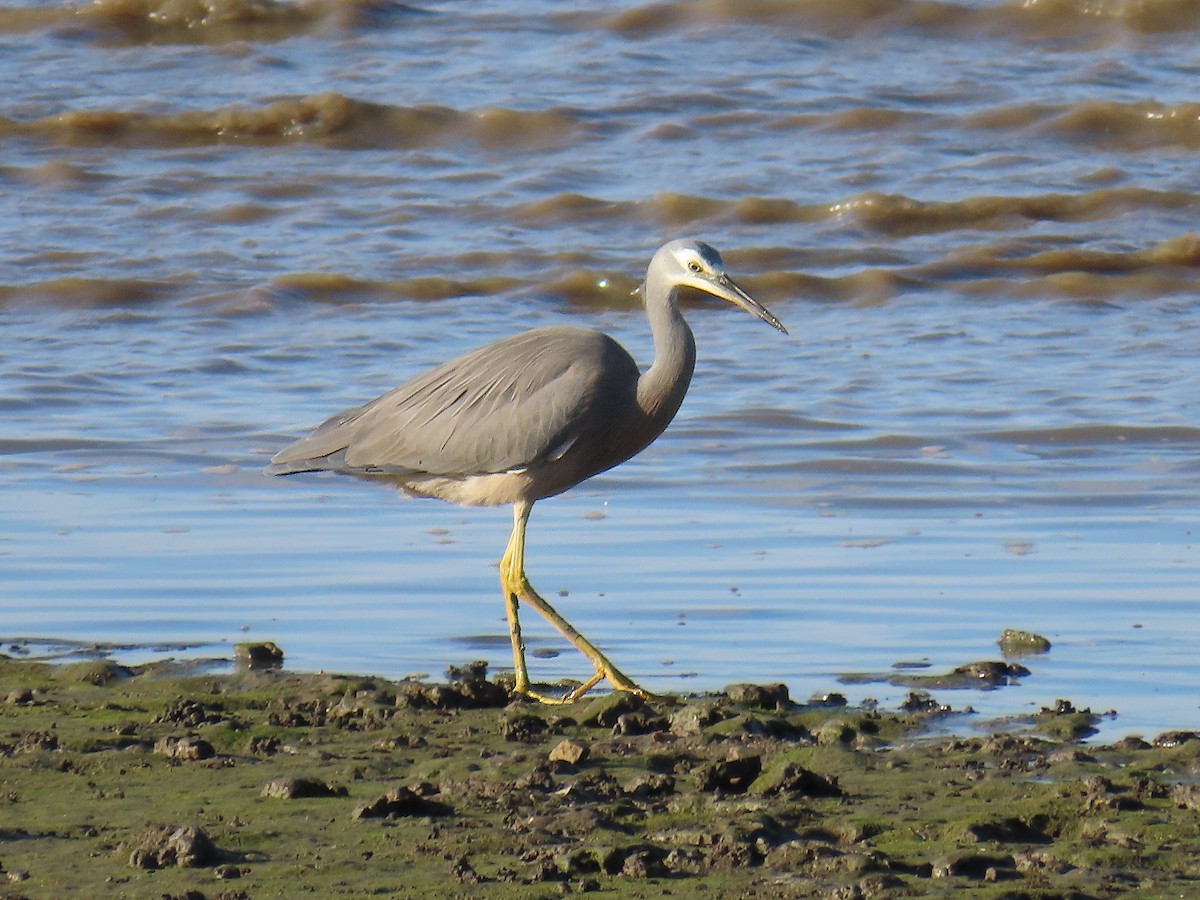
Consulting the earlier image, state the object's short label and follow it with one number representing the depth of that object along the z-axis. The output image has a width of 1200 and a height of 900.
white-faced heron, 13.30
